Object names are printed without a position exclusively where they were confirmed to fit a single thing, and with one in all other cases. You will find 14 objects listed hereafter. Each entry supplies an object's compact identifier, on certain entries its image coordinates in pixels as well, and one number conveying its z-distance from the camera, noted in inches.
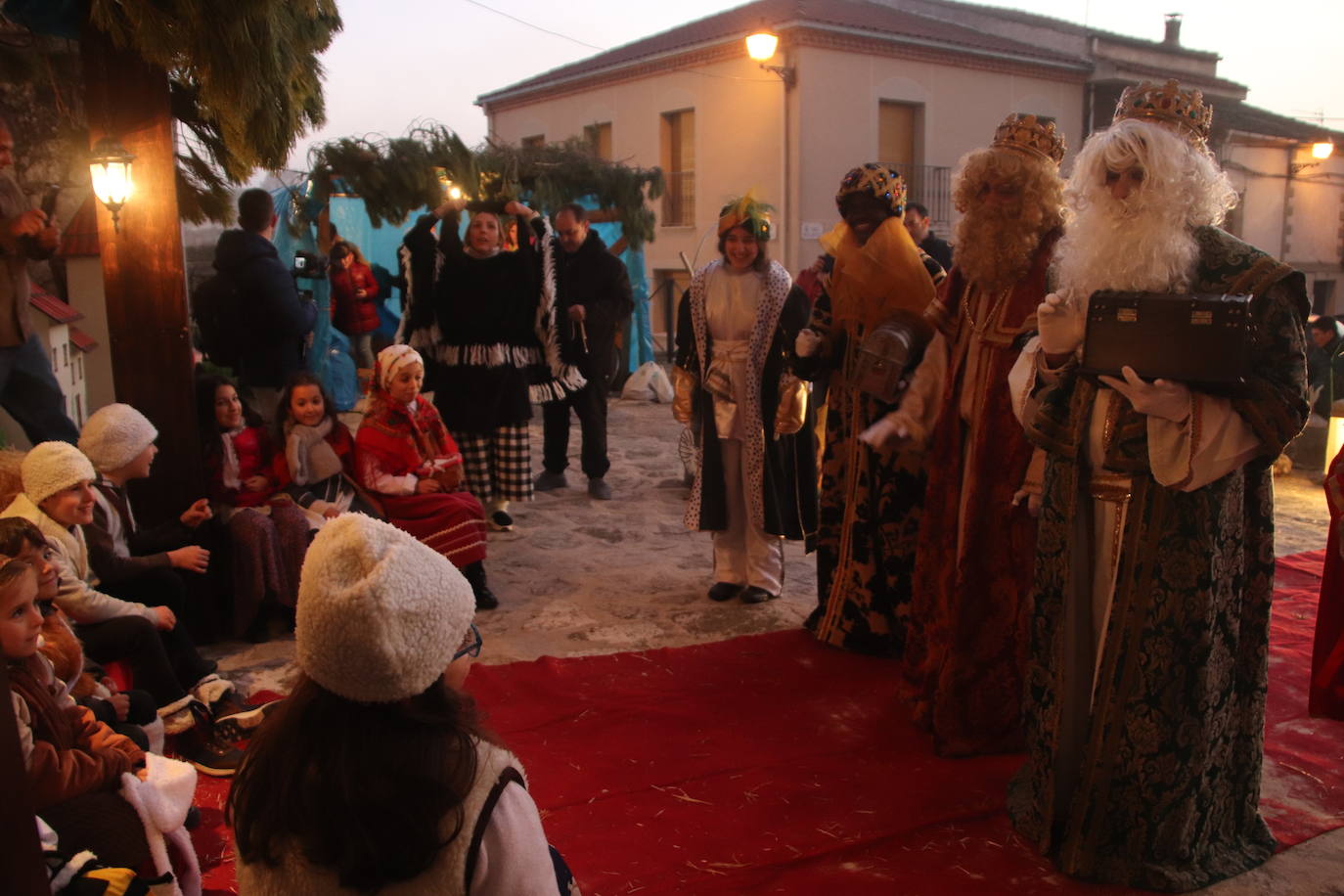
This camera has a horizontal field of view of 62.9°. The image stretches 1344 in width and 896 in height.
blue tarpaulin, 418.9
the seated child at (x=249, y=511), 186.7
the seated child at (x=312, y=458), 195.3
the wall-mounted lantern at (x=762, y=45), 580.4
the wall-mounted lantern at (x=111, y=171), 173.9
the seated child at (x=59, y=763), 95.9
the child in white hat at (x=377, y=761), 61.9
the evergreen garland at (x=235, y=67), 161.9
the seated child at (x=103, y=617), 138.8
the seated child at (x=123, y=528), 156.9
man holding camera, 251.3
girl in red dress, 201.3
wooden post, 177.0
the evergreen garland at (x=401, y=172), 378.6
